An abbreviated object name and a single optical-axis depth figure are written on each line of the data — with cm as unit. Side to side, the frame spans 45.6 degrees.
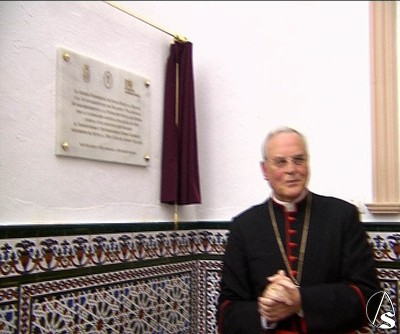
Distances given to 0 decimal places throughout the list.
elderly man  181
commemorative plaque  205
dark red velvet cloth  259
